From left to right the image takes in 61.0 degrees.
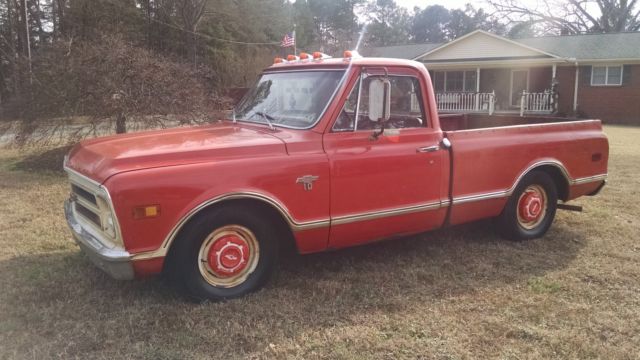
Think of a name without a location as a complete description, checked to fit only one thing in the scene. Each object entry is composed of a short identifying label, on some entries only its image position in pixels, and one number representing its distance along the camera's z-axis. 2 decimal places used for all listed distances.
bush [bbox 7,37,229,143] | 10.09
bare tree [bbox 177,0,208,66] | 33.97
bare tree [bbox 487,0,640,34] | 44.66
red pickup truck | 3.68
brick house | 24.94
